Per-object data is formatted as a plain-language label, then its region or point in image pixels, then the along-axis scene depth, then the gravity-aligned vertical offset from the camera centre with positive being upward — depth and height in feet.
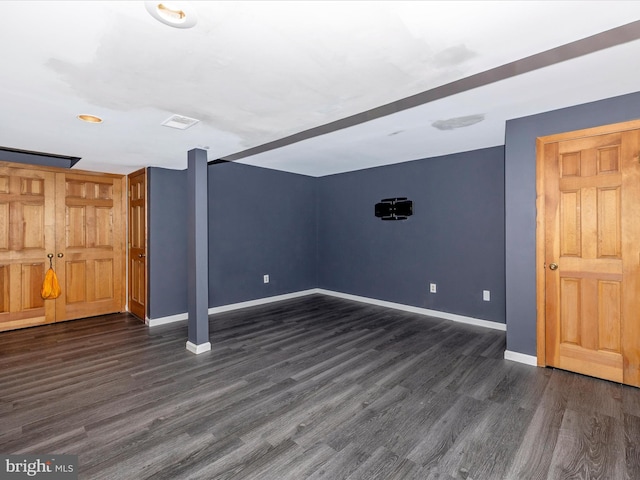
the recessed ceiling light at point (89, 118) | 8.47 +3.32
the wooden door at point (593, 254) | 8.63 -0.45
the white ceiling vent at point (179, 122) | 8.64 +3.32
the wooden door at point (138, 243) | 15.28 -0.04
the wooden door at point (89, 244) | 15.07 -0.07
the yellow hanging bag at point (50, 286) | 14.19 -1.91
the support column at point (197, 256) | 11.53 -0.51
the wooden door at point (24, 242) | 13.69 +0.05
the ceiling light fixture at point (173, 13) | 4.36 +3.20
